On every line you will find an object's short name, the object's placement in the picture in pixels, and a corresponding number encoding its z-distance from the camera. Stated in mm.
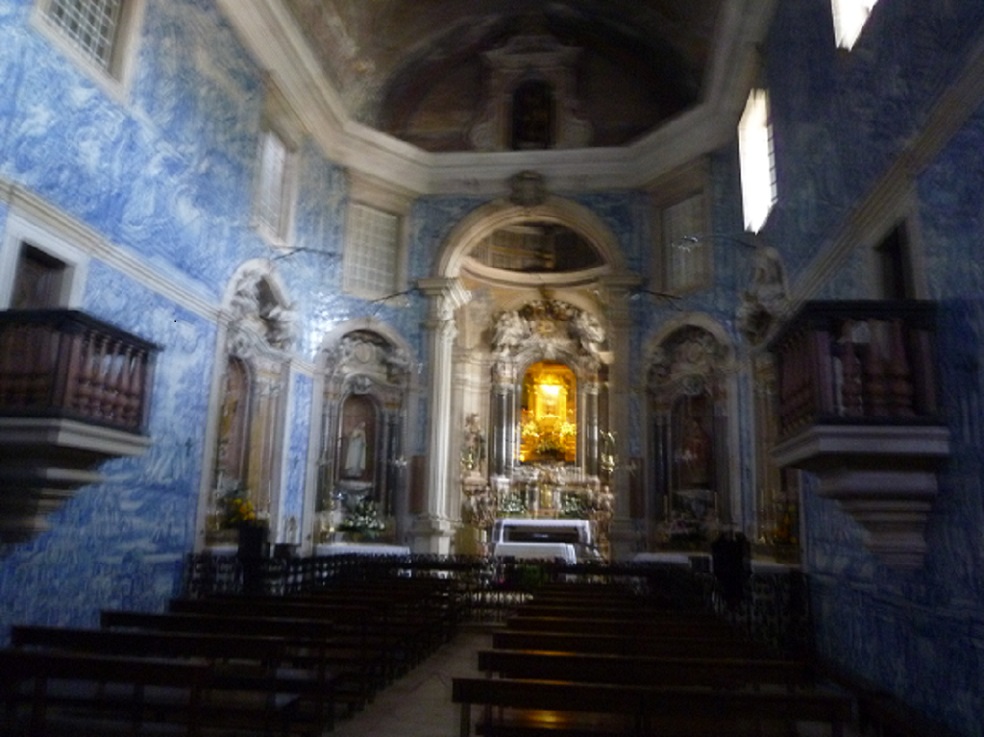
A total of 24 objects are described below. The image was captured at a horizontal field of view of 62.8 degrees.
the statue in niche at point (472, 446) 18391
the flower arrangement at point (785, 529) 11023
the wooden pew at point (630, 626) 6086
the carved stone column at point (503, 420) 19641
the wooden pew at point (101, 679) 4309
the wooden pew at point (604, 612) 7023
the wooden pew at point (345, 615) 7105
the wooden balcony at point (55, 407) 6691
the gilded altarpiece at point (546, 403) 19141
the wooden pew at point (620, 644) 5371
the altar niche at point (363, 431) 16047
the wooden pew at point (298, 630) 5797
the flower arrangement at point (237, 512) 11992
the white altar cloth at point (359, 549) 15031
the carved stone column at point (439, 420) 16531
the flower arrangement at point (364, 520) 15922
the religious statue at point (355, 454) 16531
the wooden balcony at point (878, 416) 5719
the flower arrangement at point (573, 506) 18125
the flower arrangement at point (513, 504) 18359
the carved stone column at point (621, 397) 16047
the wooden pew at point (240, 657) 5059
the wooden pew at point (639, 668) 4504
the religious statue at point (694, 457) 15461
